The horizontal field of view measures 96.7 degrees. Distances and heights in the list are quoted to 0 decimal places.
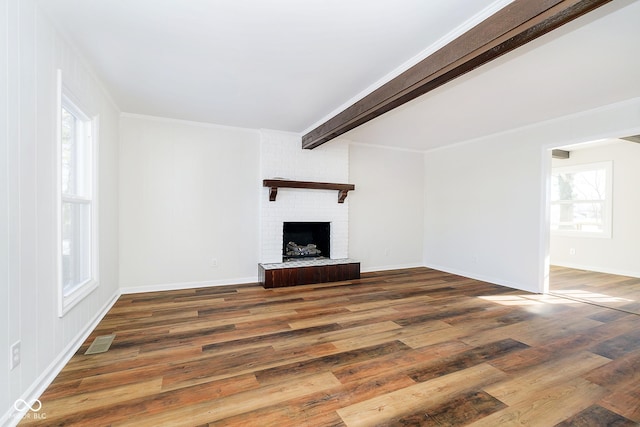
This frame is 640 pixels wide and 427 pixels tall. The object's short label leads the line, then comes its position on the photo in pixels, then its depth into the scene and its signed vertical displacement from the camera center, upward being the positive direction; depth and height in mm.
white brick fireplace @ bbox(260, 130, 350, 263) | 4648 +311
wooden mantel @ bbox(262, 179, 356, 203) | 4473 +422
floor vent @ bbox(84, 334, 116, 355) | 2320 -1154
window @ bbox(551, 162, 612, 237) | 5629 +290
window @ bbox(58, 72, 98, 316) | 2438 +55
